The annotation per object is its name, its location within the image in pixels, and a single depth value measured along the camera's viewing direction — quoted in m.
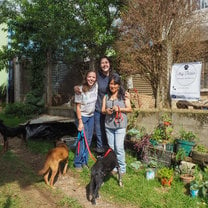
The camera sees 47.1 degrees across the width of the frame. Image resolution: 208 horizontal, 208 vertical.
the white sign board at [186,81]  4.83
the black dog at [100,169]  3.38
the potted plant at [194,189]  3.54
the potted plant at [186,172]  3.93
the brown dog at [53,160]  3.83
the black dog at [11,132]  5.87
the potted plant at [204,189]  3.47
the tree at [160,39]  5.73
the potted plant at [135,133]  5.22
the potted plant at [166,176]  3.91
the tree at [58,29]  7.60
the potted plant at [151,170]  4.15
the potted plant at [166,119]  4.96
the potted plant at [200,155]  4.22
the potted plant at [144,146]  4.76
